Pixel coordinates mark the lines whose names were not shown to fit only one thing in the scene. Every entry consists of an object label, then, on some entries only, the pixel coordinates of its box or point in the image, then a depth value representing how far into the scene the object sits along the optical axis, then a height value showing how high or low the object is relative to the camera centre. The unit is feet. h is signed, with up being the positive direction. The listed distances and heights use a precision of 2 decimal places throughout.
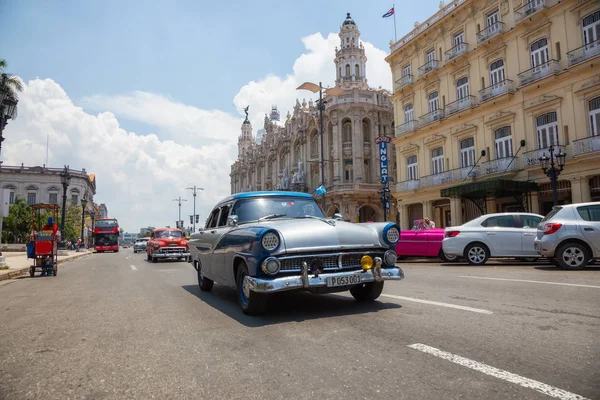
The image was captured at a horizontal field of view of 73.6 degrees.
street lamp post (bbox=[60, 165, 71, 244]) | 97.86 +14.70
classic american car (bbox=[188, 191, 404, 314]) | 15.58 -0.84
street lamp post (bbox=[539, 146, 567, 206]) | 49.75 +7.98
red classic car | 64.18 -1.45
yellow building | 60.54 +22.46
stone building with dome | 133.59 +33.76
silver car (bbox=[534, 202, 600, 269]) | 31.12 -0.55
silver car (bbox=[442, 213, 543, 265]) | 37.99 -0.73
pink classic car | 46.37 -1.49
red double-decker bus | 144.77 +0.34
